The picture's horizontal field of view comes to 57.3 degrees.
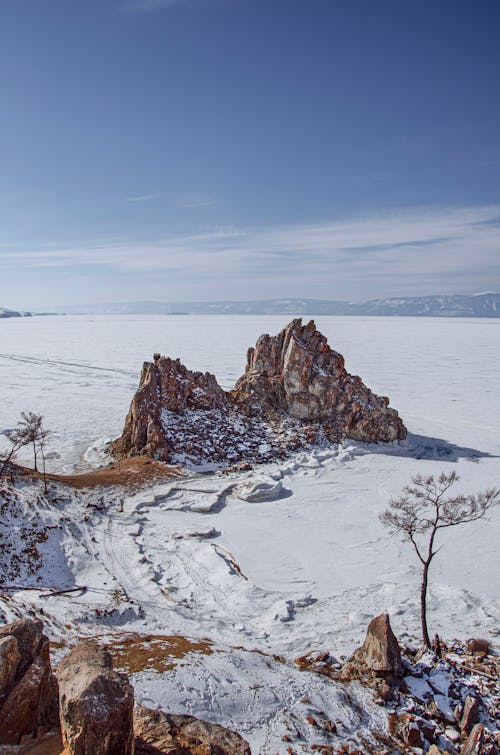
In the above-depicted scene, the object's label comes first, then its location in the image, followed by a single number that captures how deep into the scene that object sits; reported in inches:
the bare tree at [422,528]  536.4
